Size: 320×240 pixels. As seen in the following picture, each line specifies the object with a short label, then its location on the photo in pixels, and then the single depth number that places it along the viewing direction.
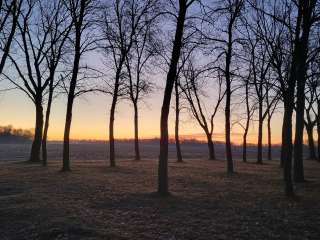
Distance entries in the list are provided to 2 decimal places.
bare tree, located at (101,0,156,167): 18.64
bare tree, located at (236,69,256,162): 25.23
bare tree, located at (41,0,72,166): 19.27
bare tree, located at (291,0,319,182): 9.96
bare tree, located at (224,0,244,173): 15.47
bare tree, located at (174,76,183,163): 25.93
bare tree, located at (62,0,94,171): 15.18
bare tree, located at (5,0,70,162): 19.66
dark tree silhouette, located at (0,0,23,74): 13.36
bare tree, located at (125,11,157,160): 22.09
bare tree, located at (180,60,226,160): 27.20
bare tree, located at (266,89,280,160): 23.79
